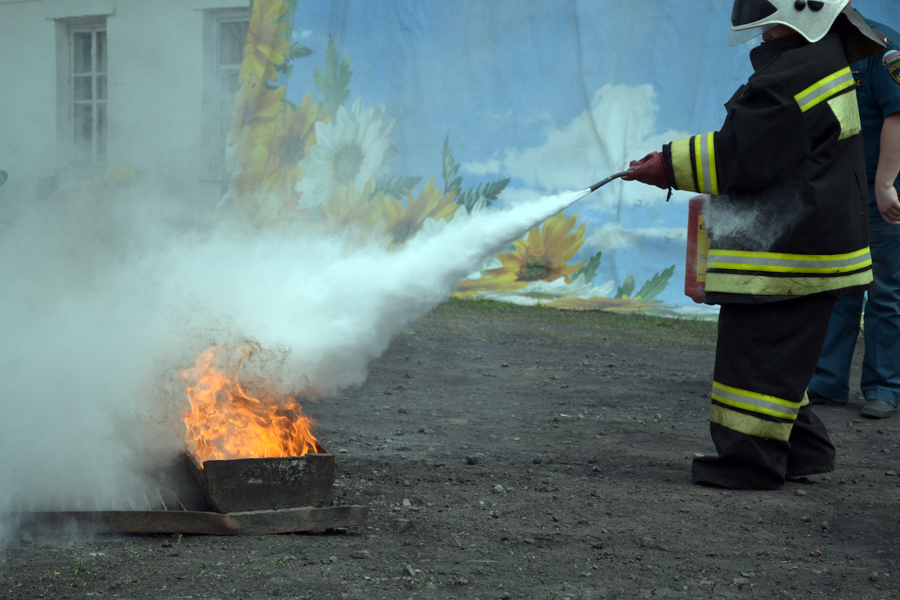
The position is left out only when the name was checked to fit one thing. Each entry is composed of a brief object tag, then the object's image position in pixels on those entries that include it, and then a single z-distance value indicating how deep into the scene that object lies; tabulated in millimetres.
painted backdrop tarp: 8156
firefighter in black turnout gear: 2770
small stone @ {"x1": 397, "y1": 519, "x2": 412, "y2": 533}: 2533
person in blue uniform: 3963
